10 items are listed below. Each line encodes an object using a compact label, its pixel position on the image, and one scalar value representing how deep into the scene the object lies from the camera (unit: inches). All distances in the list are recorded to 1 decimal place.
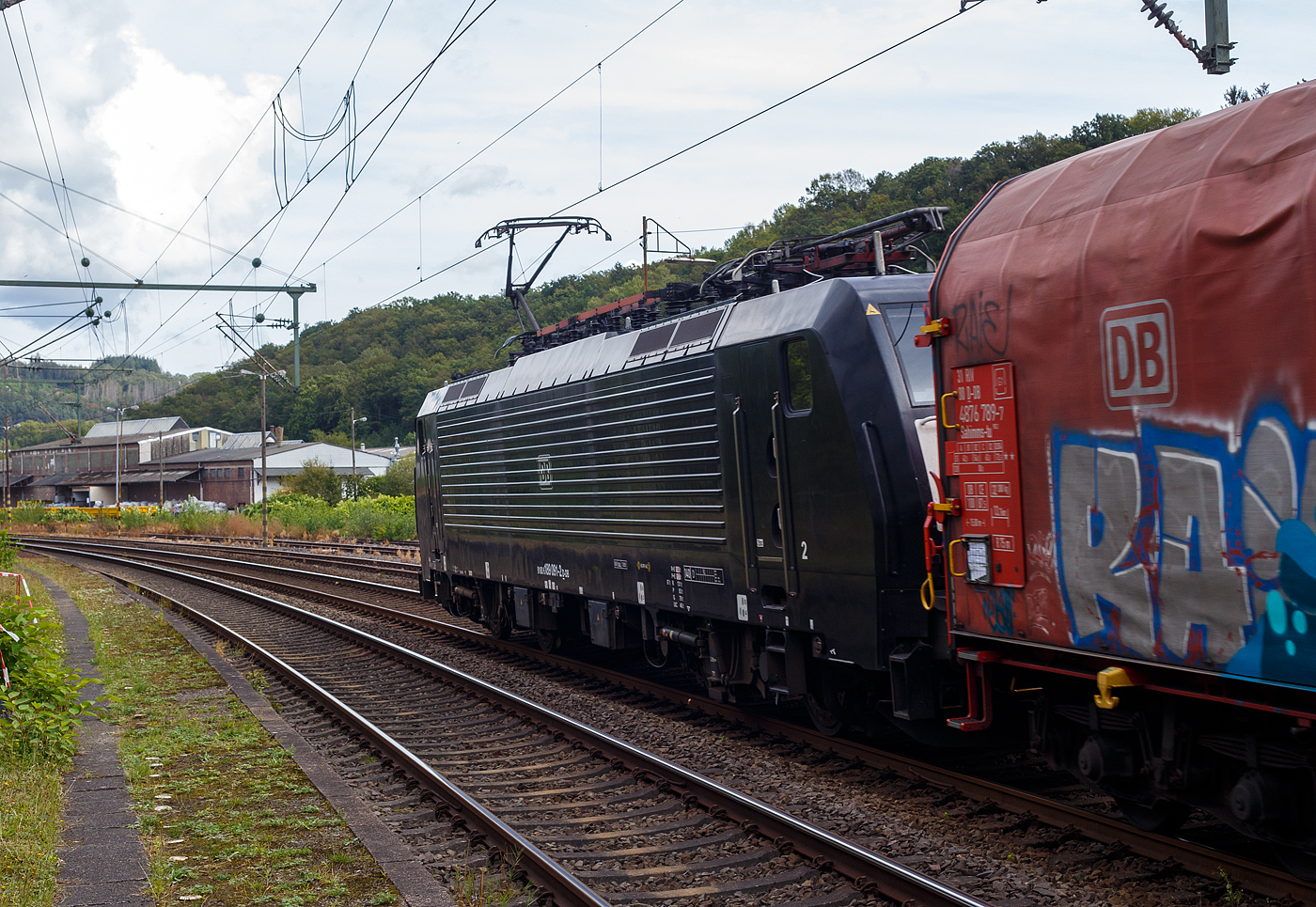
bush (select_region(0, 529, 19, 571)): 771.1
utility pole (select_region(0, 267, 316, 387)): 1032.8
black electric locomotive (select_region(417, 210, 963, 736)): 313.1
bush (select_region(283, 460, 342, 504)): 2571.4
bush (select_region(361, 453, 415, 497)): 2571.4
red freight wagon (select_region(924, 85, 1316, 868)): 189.8
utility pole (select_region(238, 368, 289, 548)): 1878.7
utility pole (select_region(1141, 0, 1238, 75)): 442.9
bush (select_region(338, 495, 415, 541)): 1868.8
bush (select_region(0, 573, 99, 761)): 354.0
